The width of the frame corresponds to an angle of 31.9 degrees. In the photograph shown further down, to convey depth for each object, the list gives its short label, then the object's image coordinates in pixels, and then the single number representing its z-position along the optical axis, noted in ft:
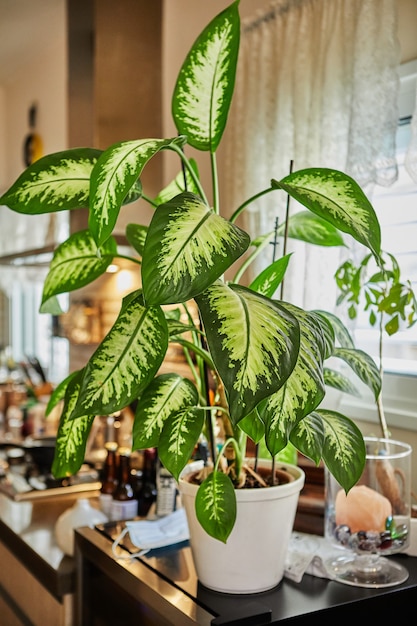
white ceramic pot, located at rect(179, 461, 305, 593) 4.27
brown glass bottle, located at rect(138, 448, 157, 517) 6.75
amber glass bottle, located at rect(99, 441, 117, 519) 6.82
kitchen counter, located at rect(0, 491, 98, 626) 5.61
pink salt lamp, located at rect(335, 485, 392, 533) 4.58
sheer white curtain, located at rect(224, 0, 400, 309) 5.63
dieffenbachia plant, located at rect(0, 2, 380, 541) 3.04
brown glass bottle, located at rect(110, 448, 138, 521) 6.52
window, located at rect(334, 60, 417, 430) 5.87
